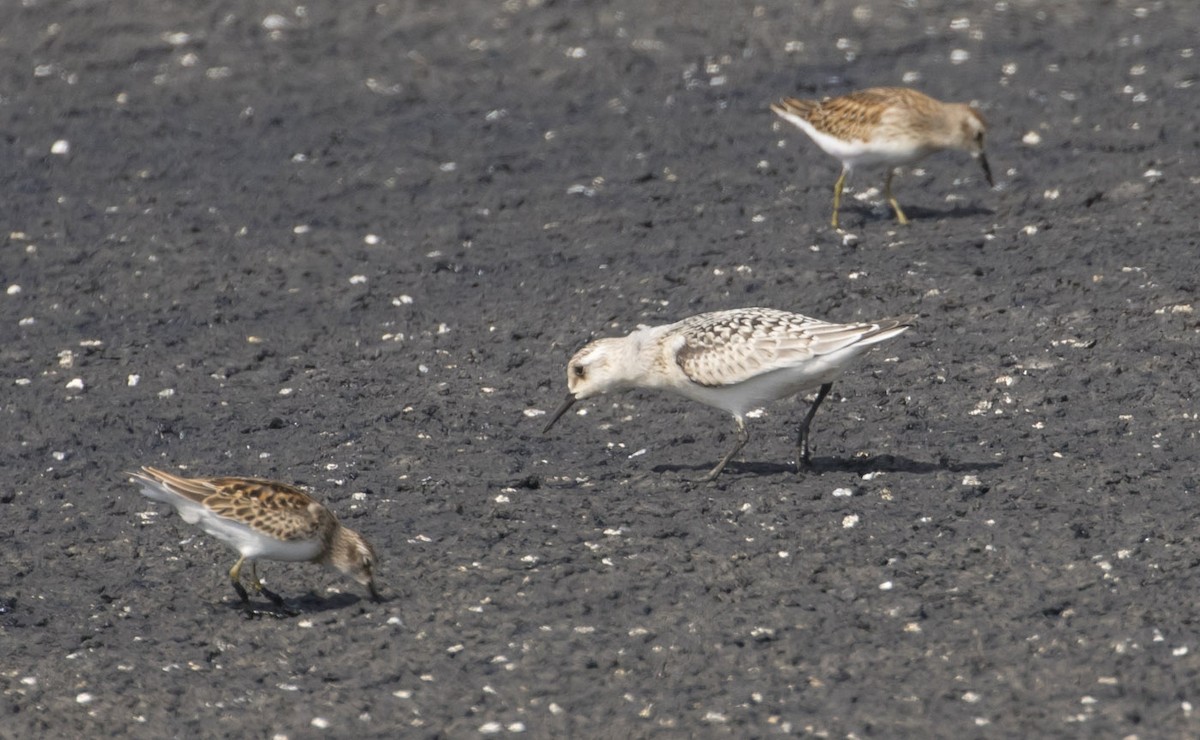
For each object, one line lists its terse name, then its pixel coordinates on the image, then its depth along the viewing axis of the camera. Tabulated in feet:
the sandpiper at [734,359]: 51.78
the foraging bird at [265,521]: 45.52
